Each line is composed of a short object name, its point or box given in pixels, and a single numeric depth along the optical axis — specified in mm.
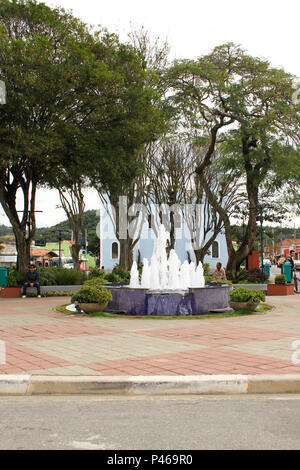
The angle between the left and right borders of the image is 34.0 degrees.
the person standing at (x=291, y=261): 25041
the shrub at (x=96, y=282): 15602
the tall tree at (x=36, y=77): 18391
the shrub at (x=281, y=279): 22109
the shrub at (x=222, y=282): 16906
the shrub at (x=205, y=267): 31477
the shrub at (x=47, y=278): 22219
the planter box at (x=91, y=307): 13430
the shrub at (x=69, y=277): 22984
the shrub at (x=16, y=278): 21114
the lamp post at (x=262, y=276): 26141
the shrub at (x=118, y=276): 21462
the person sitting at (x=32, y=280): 20438
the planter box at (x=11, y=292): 20969
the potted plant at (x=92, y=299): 13406
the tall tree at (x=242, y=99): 23797
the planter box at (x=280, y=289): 21969
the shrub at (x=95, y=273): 23420
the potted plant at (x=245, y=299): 13641
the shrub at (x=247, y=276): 26147
